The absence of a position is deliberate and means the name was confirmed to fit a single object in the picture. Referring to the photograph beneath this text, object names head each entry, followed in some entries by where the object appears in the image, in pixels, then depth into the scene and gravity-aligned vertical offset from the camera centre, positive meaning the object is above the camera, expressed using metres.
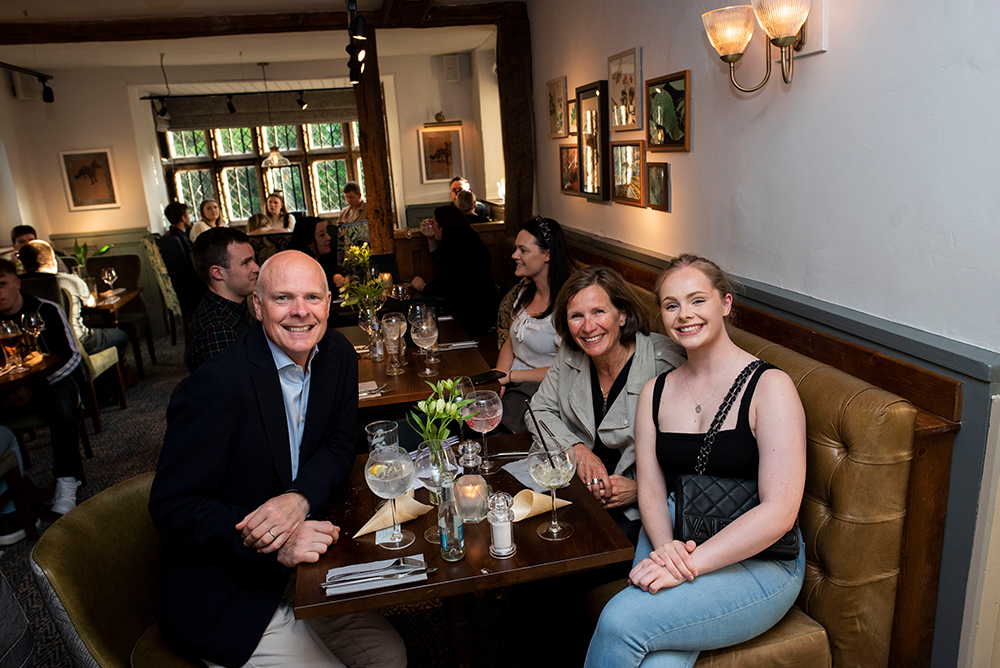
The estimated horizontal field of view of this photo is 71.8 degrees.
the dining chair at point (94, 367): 4.81 -1.19
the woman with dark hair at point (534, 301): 3.36 -0.68
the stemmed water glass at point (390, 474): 1.67 -0.69
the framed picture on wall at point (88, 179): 8.86 +0.29
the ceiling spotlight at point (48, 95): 7.44 +1.15
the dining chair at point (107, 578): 1.53 -0.90
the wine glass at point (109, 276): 6.54 -0.71
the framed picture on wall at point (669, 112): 3.33 +0.22
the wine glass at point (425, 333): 3.17 -0.70
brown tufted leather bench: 1.75 -0.99
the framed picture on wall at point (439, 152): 9.73 +0.31
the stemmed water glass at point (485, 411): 2.06 -0.70
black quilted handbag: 1.84 -0.91
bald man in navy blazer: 1.72 -0.79
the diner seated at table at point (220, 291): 2.92 -0.44
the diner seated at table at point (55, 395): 3.89 -1.06
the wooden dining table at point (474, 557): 1.52 -0.89
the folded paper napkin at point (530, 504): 1.79 -0.86
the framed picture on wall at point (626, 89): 3.92 +0.41
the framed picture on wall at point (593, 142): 4.47 +0.14
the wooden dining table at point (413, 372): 2.86 -0.88
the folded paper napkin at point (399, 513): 1.77 -0.85
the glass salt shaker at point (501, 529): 1.62 -0.82
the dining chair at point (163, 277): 7.55 -0.88
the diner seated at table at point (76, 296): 5.11 -0.71
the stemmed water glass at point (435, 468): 1.75 -0.75
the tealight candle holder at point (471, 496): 1.69 -0.77
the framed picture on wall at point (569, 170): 5.18 -0.04
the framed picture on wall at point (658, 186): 3.67 -0.15
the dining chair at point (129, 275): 6.64 -0.76
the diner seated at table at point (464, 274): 5.12 -0.73
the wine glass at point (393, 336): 3.19 -0.72
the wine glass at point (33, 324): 3.87 -0.65
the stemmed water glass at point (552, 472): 1.72 -0.75
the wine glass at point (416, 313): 3.19 -0.62
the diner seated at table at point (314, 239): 6.03 -0.47
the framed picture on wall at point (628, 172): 3.99 -0.07
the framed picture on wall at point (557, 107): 5.36 +0.45
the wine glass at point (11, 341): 3.68 -0.70
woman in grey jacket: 2.40 -0.73
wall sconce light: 2.23 +0.41
